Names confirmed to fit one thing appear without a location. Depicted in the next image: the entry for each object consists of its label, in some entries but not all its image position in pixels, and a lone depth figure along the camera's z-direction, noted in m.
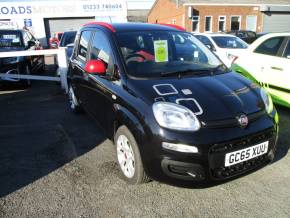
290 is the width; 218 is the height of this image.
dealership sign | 25.34
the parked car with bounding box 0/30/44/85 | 8.19
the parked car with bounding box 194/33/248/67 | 9.16
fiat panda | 2.78
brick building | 30.56
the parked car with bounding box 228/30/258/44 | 21.50
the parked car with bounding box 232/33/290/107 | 5.40
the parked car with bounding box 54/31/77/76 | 11.38
